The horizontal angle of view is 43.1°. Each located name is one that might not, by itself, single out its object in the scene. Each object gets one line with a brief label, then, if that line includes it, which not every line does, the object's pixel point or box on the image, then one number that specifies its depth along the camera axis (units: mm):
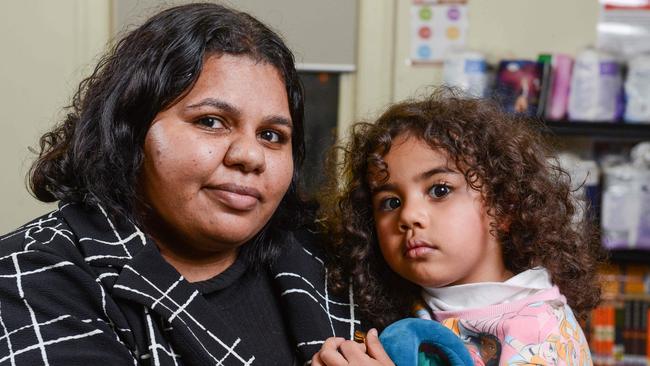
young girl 1527
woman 1302
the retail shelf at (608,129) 3270
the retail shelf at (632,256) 3316
